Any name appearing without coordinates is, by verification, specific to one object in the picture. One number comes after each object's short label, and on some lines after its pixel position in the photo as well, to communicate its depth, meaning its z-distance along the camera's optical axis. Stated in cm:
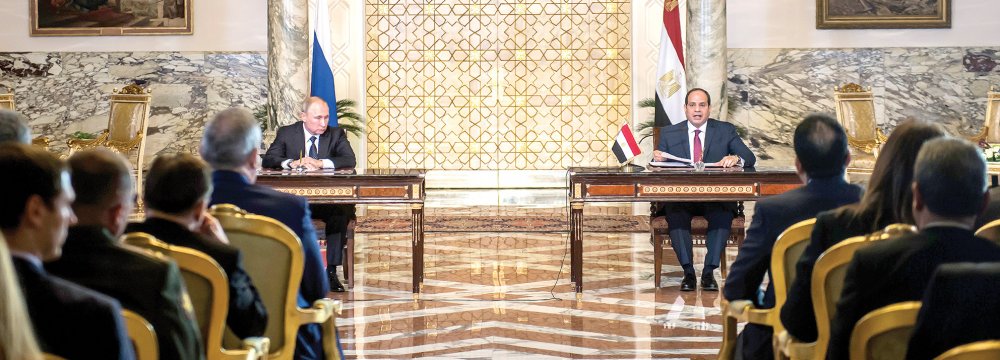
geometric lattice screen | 1432
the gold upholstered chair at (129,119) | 1241
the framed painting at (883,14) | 1307
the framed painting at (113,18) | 1333
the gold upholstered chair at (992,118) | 1202
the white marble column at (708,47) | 1201
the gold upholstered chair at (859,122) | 1202
